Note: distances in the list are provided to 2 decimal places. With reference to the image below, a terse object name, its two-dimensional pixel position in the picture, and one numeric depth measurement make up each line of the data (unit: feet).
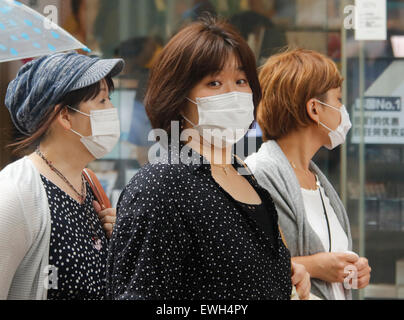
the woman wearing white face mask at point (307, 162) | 14.71
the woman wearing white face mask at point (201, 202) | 13.19
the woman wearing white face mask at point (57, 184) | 13.56
